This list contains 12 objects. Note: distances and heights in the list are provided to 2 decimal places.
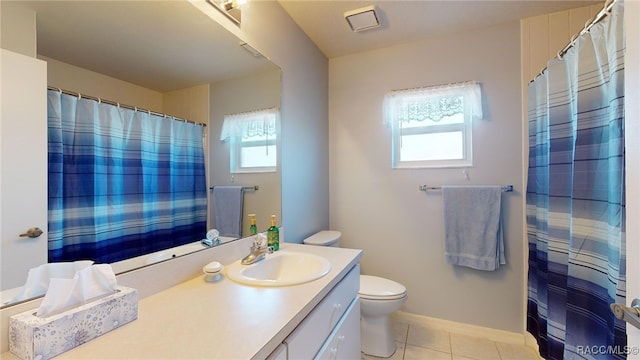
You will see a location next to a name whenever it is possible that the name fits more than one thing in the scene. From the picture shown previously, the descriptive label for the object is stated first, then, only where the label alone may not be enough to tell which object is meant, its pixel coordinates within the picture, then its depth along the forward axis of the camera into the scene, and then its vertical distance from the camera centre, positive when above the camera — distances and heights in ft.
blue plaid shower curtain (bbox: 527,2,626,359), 3.22 -0.35
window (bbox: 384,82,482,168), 6.64 +1.43
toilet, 5.57 -2.81
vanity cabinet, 2.68 -1.82
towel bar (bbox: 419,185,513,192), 6.43 -0.25
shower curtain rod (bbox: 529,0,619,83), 3.49 +2.16
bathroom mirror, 2.44 +1.42
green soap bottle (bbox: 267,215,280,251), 4.85 -1.05
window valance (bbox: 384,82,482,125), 6.51 +1.91
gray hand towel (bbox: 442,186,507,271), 6.27 -1.19
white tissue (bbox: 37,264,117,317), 2.03 -0.90
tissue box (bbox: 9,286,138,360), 1.87 -1.12
